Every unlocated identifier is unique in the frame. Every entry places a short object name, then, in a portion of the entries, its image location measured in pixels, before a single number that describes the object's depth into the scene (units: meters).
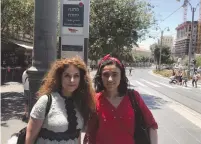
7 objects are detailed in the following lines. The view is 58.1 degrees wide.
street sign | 2.40
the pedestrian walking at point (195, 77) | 15.94
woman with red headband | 1.38
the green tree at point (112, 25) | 7.84
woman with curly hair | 1.27
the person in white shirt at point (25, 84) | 4.02
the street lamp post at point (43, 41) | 1.87
